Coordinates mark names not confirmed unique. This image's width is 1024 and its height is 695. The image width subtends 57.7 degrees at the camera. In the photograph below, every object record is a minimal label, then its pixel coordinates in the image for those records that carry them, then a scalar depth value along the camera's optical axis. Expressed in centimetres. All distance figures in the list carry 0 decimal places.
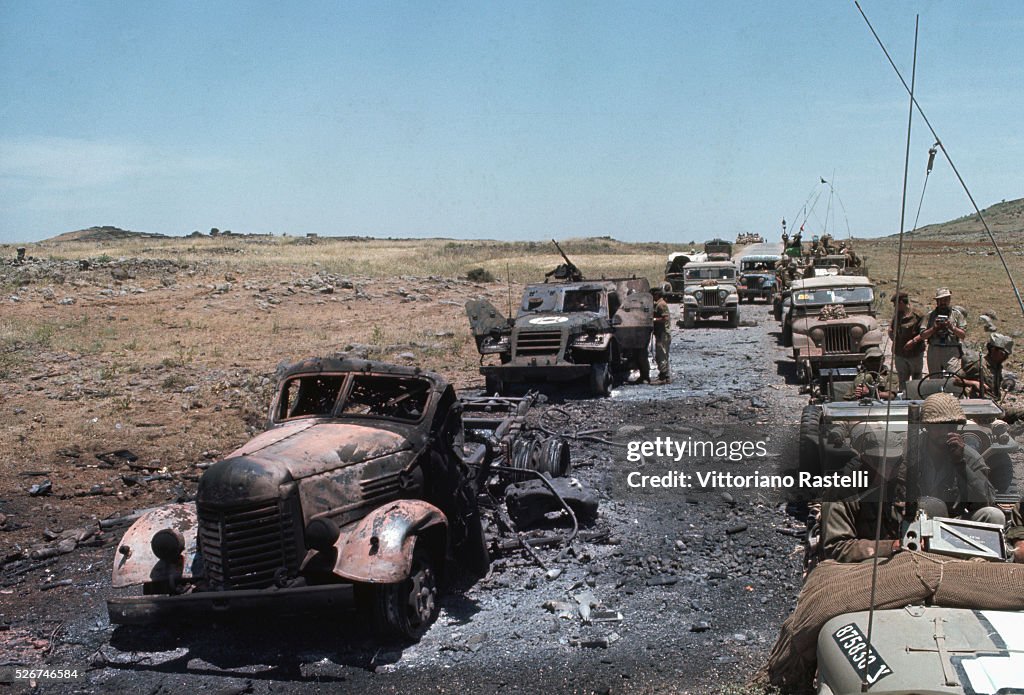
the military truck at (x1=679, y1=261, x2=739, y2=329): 2466
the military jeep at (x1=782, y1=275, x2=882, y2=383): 1462
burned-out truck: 580
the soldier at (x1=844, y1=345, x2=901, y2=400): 852
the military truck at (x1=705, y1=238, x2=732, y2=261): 3472
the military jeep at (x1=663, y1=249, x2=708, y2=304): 3216
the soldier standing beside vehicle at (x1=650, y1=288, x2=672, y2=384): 1582
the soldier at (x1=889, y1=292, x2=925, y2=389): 1083
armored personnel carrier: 1440
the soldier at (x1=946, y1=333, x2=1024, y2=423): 836
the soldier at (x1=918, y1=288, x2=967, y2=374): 1030
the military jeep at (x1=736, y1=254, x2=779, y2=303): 3102
